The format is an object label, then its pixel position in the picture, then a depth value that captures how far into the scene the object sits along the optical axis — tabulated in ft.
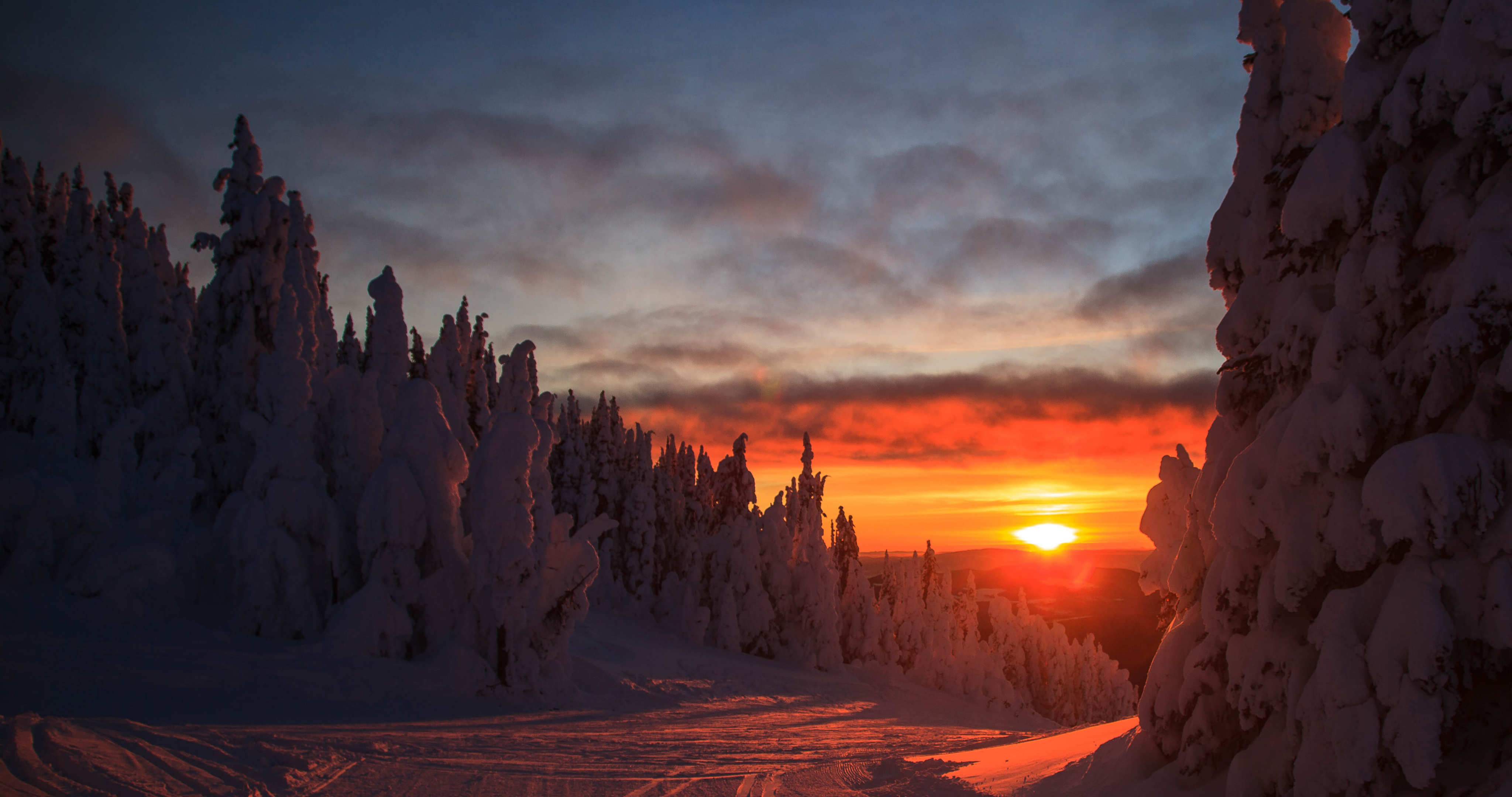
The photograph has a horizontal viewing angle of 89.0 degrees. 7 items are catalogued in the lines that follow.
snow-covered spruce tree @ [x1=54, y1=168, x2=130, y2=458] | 87.25
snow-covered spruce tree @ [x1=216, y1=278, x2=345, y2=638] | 70.59
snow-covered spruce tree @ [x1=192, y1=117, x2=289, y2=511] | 83.92
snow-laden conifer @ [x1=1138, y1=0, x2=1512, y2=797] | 20.22
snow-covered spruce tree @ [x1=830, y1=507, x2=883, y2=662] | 181.88
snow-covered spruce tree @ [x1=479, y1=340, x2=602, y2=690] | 74.23
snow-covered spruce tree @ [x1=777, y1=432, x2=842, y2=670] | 155.84
